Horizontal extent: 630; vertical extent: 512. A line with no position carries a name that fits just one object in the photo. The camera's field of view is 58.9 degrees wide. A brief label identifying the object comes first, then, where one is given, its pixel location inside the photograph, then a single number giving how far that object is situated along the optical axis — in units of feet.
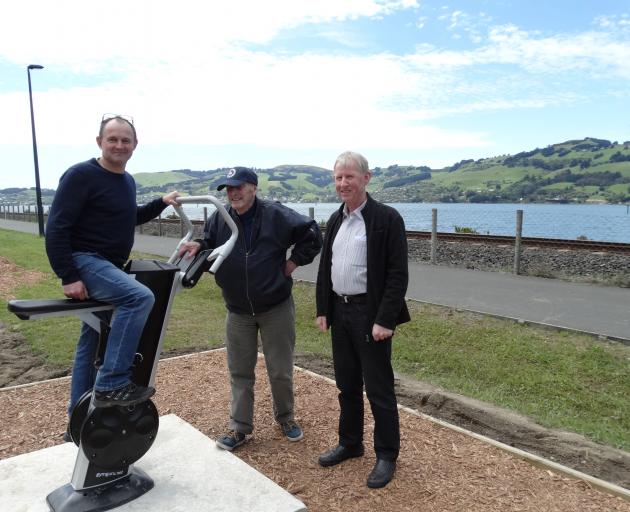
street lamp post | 79.51
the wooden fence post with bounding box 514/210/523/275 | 39.09
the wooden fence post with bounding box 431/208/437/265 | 44.89
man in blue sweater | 9.23
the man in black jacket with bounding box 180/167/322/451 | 12.74
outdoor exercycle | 9.37
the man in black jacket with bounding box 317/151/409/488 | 11.07
